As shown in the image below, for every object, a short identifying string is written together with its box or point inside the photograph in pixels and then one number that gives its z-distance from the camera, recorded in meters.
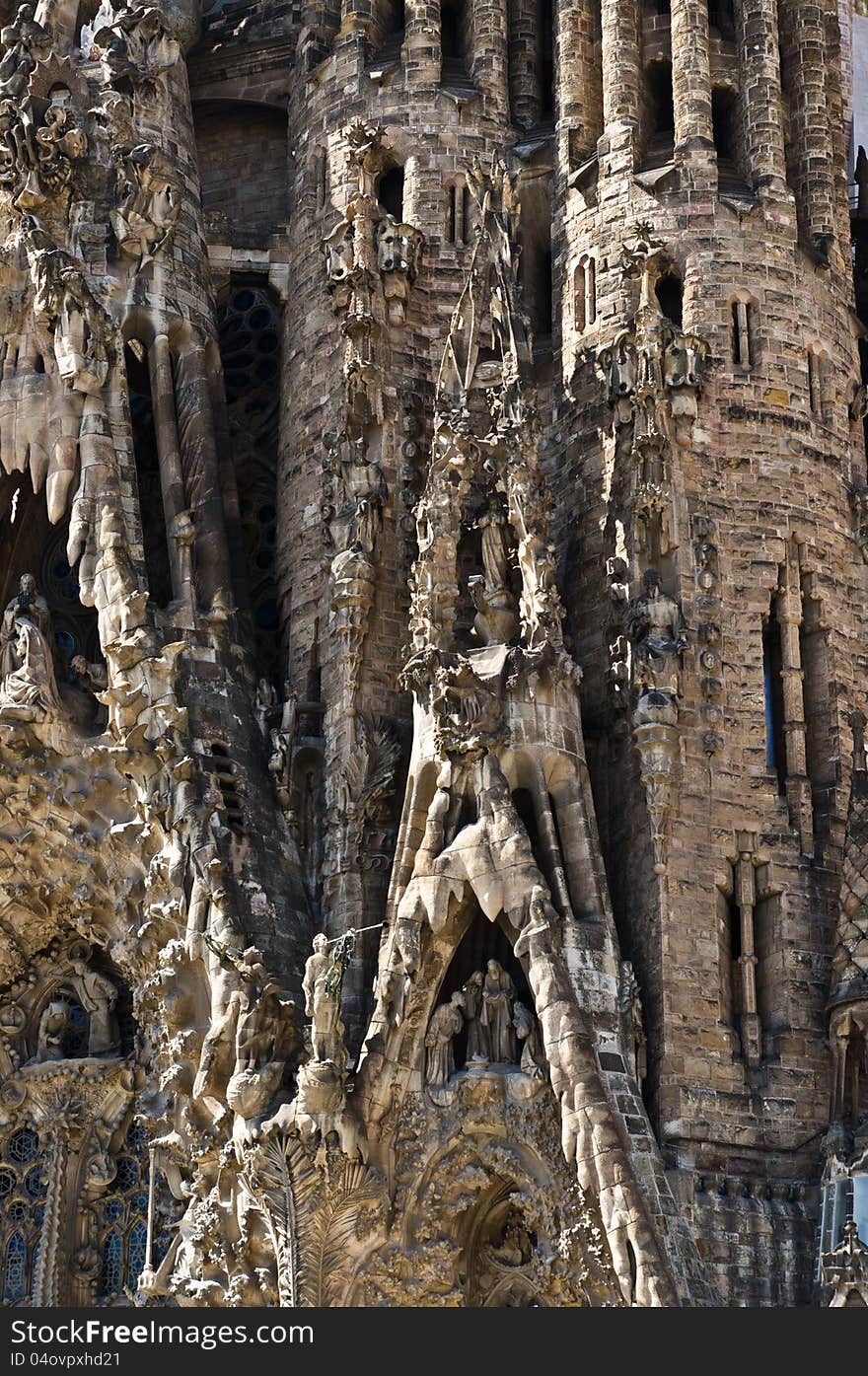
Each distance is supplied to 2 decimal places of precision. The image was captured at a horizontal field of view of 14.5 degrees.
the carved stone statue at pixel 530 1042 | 25.69
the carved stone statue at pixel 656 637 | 27.09
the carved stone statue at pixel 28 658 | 28.09
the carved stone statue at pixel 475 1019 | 25.98
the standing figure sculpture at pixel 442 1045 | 25.94
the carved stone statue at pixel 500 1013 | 25.98
